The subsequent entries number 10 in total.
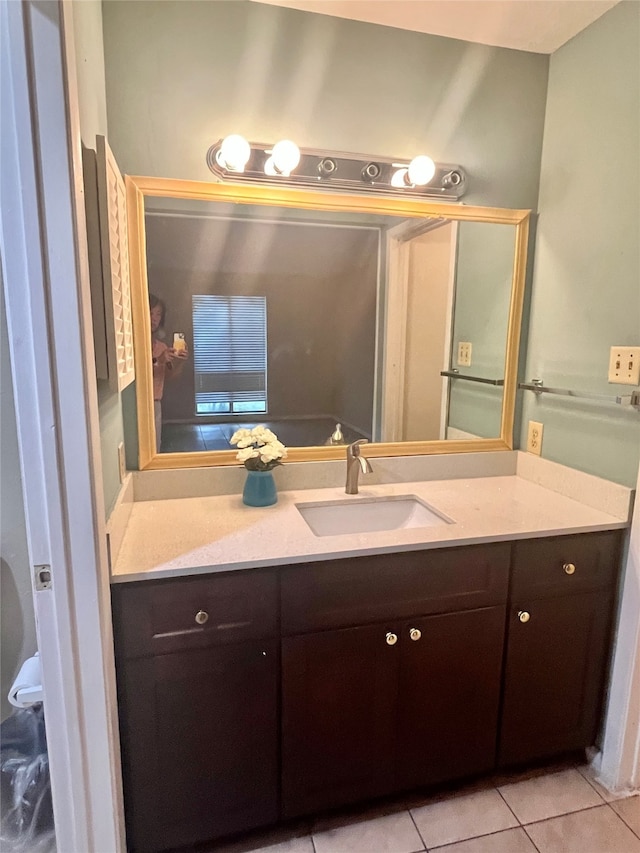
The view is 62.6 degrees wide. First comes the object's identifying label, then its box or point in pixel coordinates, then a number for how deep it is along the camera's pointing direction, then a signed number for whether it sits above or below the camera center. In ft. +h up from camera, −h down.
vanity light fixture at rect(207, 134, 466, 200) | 5.21 +1.68
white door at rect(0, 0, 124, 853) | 2.98 -0.38
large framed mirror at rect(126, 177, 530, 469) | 5.38 +0.15
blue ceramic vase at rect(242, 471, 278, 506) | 5.38 -1.59
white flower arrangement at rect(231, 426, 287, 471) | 5.29 -1.17
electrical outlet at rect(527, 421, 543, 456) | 6.36 -1.24
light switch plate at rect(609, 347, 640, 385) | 5.01 -0.29
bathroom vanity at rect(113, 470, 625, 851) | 4.18 -2.85
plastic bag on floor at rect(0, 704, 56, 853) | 4.35 -3.75
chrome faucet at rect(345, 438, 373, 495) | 5.77 -1.45
